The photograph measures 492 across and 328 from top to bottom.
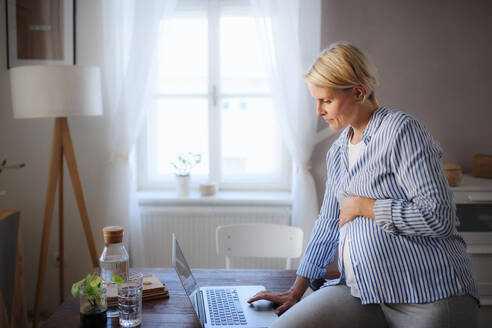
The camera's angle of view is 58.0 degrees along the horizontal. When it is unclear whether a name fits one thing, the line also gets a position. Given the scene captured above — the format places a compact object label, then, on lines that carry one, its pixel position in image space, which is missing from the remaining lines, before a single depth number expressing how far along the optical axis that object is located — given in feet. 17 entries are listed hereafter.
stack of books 4.67
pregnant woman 4.01
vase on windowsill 10.23
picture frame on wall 9.70
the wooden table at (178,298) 4.32
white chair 7.38
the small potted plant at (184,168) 10.23
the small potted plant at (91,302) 4.14
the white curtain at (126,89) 9.53
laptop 4.34
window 10.48
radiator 10.09
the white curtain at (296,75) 9.41
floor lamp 8.02
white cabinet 8.50
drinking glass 4.17
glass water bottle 4.45
